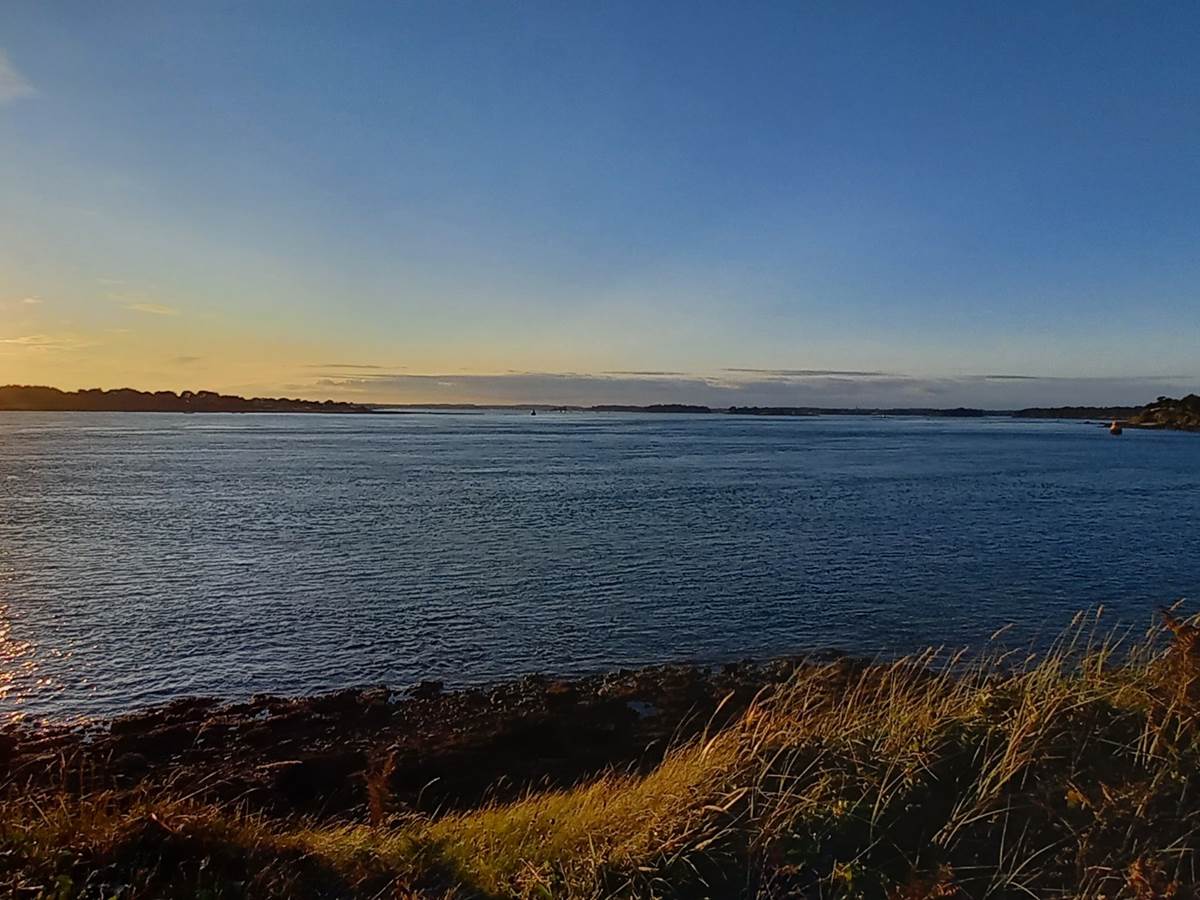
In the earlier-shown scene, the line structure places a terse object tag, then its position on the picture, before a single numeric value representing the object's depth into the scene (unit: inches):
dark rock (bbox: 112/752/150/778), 542.0
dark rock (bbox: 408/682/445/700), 691.4
